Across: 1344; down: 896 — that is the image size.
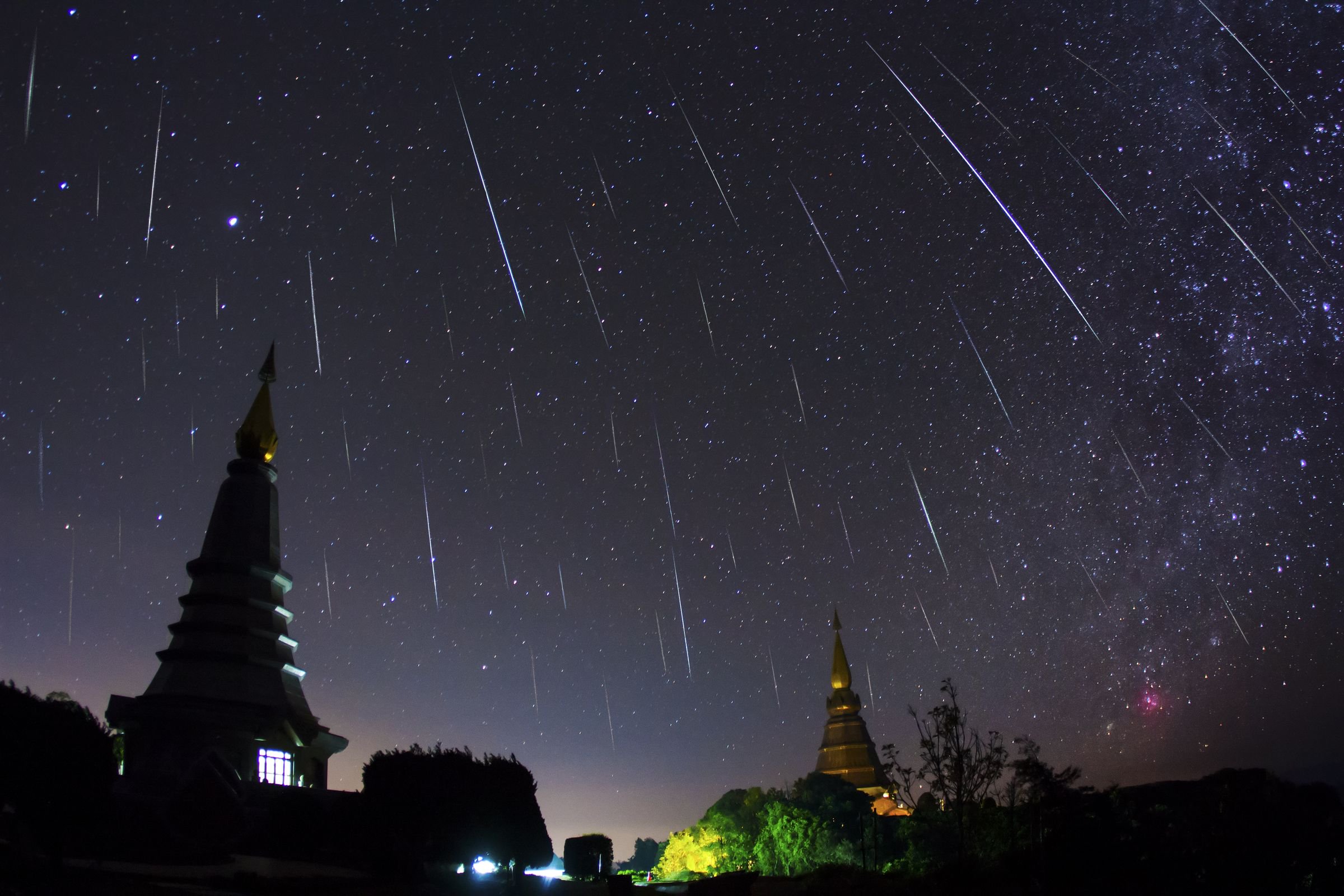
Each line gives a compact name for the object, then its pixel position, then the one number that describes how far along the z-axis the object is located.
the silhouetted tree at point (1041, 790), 31.62
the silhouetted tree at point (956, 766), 41.06
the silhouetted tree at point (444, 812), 38.88
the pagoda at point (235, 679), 46.34
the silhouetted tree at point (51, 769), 27.72
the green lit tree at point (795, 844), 54.19
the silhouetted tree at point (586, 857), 52.09
